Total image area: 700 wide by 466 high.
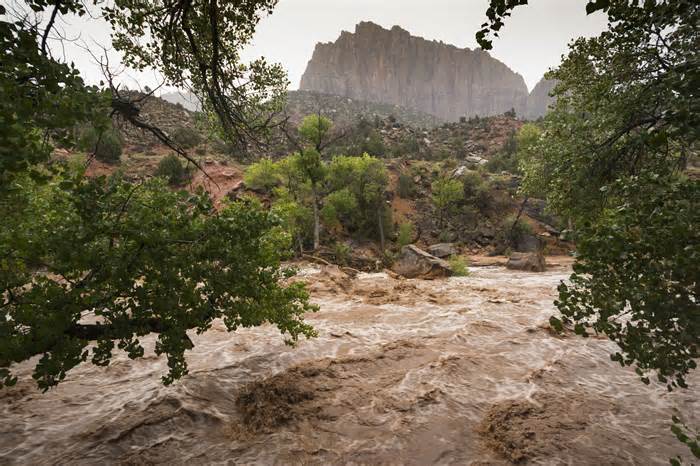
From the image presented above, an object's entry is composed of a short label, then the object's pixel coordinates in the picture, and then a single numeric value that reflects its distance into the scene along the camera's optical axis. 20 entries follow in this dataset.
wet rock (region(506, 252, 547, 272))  21.70
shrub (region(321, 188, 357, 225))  28.40
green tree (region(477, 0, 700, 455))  3.12
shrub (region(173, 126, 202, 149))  37.16
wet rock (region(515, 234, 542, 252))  30.45
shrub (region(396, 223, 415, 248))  29.77
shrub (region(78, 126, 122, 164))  32.69
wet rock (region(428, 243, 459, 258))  26.42
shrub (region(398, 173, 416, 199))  38.31
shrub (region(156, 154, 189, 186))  32.81
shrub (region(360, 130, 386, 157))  47.06
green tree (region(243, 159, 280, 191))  27.95
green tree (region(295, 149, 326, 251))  26.62
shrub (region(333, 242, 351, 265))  23.72
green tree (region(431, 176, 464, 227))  34.56
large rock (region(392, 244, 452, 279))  20.16
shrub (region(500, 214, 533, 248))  31.03
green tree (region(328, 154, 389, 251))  29.92
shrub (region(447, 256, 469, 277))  20.38
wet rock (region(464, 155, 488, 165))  47.26
